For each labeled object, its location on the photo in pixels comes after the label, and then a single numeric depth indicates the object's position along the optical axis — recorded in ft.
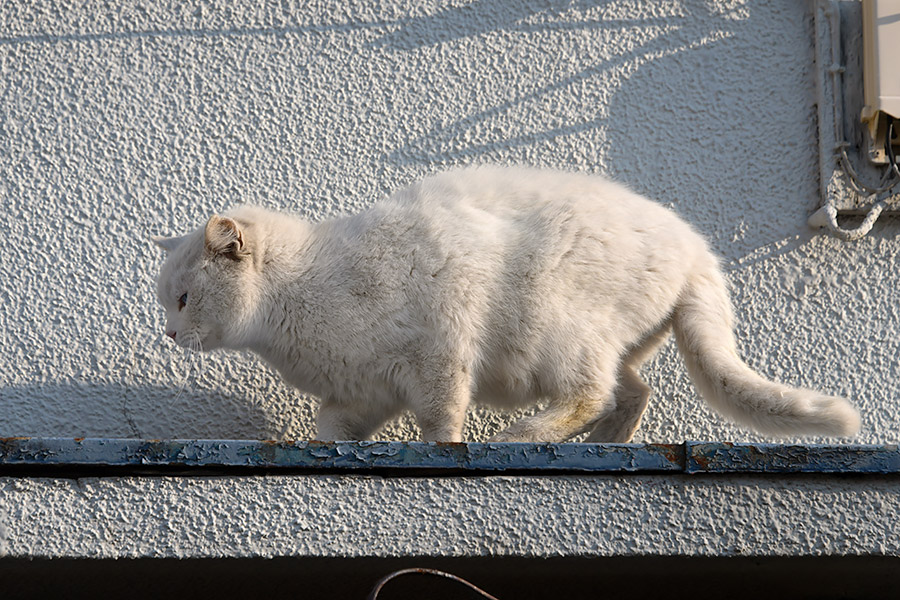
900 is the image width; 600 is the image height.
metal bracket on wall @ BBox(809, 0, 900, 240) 17.72
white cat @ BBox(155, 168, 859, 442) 14.14
